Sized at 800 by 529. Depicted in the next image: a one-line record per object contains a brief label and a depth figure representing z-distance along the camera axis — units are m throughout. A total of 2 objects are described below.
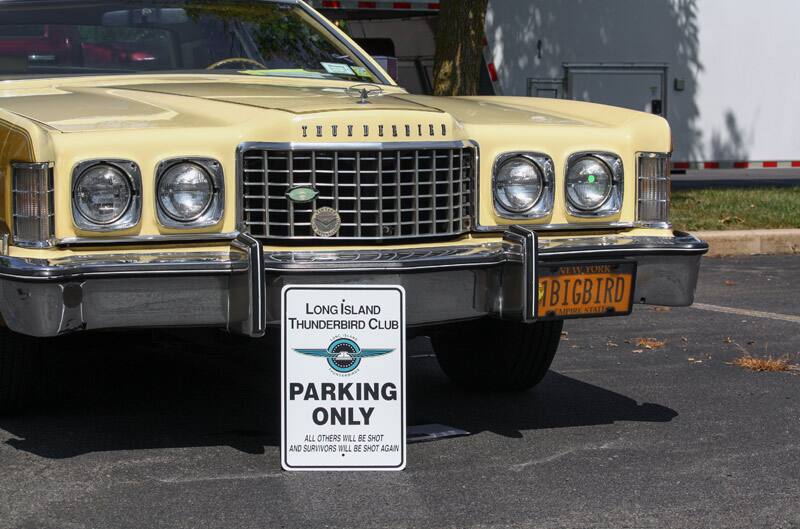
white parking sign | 7.20
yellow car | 7.10
